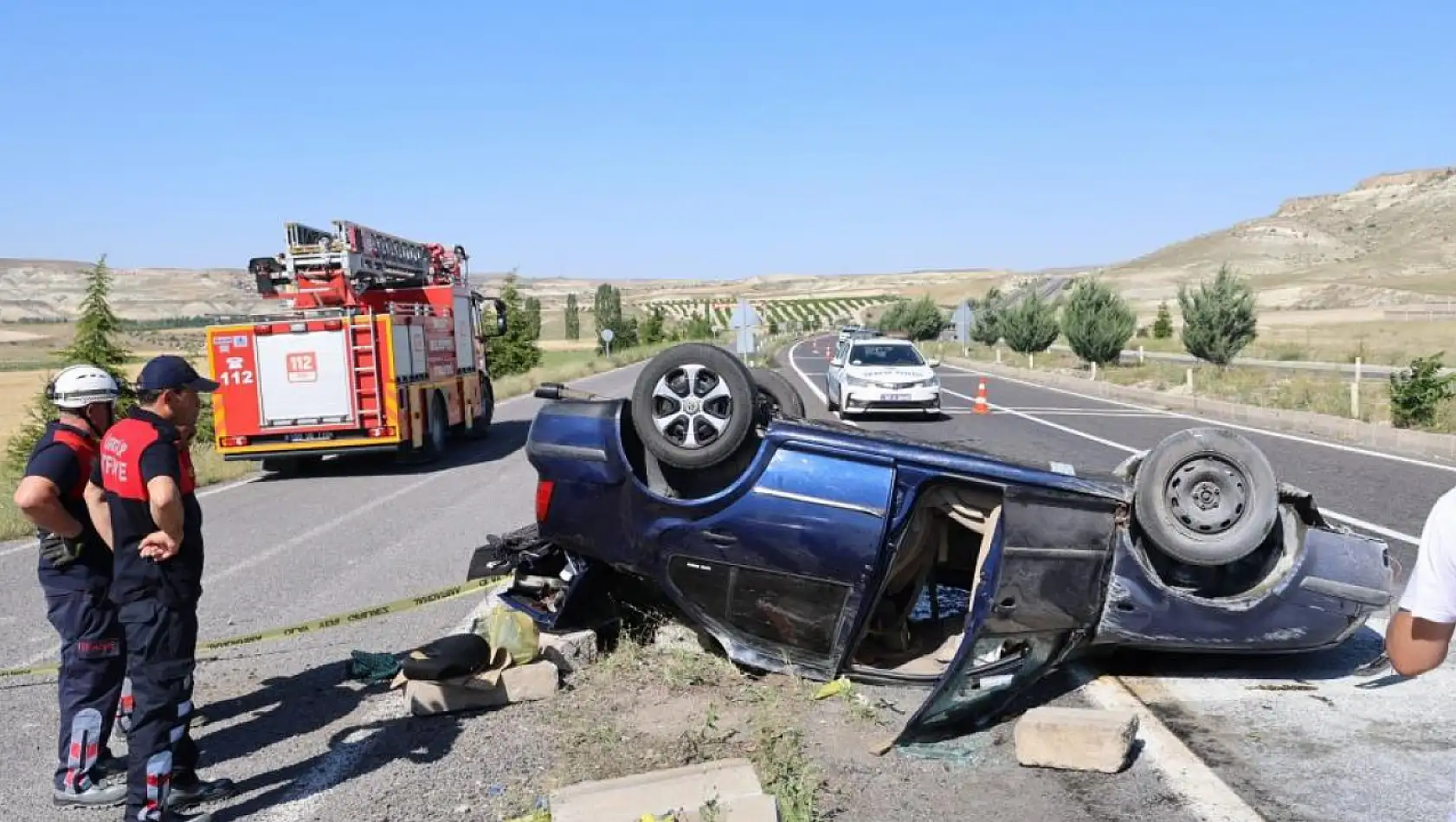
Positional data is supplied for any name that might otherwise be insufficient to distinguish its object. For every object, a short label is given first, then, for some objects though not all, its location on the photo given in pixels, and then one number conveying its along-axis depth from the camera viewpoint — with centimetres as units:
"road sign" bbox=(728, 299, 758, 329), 3456
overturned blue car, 470
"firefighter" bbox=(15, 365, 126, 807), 422
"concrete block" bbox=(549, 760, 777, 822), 354
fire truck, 1487
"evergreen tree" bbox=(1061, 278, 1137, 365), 3625
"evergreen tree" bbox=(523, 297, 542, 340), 5669
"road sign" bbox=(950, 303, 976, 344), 4572
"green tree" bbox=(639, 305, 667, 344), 8531
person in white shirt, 226
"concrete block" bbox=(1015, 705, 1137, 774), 420
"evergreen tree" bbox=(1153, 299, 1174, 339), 6838
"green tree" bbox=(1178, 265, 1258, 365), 3111
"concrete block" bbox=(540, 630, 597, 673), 538
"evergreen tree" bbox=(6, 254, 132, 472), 2030
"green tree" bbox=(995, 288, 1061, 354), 4734
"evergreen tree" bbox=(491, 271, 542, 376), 5078
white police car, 2055
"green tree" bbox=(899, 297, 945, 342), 8350
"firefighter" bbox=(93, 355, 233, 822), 385
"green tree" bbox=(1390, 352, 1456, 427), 1589
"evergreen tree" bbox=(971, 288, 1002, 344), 6131
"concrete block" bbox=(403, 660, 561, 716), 501
